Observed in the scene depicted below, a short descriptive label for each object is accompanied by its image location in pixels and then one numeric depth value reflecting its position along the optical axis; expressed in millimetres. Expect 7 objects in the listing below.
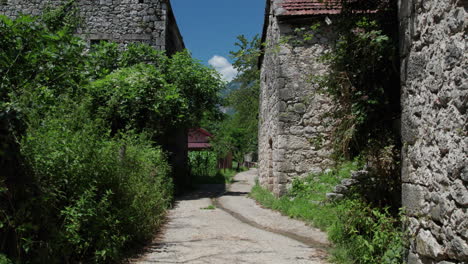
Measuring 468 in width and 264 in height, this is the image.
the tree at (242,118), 25820
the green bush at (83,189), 3604
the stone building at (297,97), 9469
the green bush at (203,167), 23188
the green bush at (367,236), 3968
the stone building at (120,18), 13320
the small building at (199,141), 40031
